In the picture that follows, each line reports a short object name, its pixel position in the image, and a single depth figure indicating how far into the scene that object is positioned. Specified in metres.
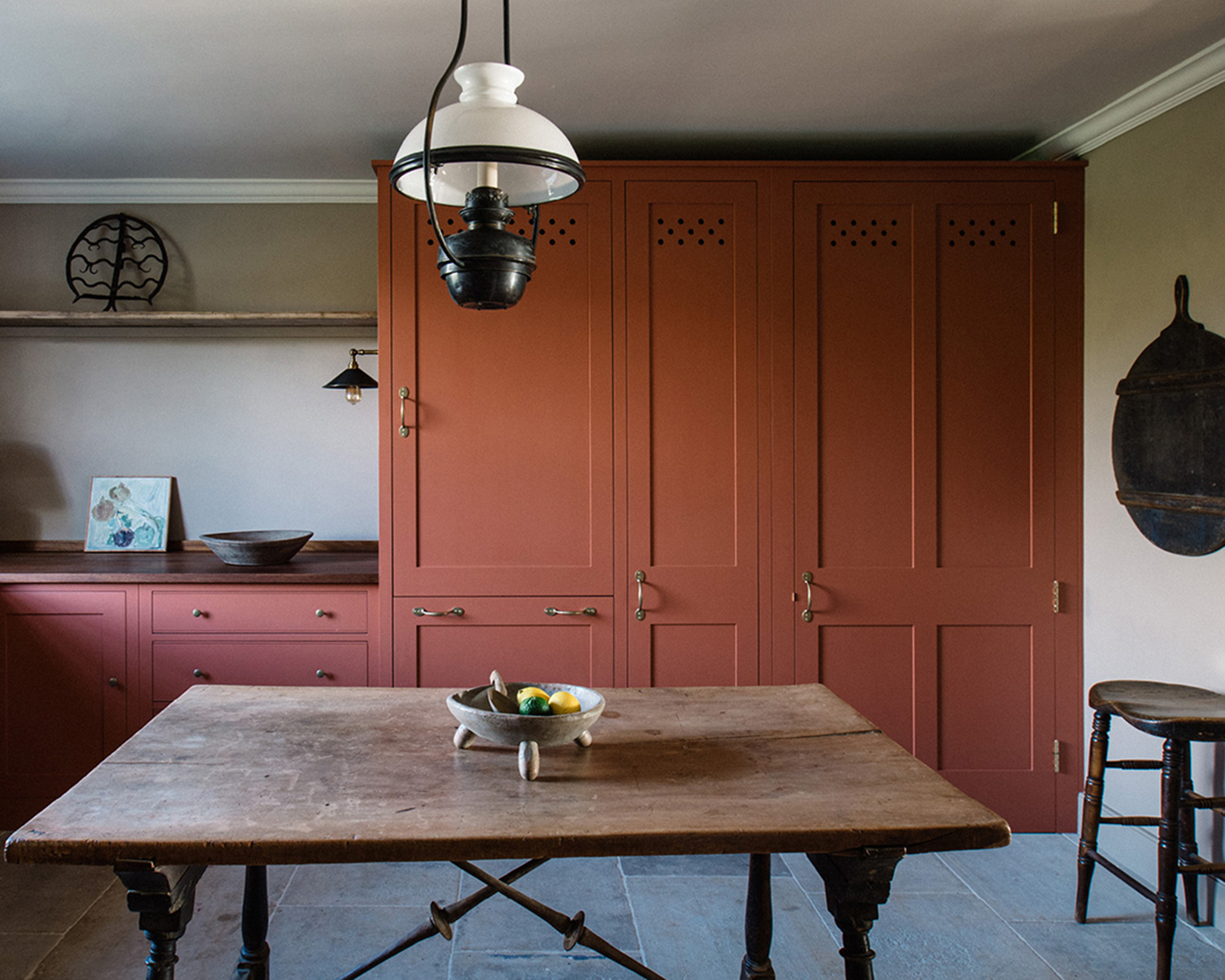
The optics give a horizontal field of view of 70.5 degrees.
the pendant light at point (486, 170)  1.41
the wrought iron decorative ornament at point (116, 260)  3.95
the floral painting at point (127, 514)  3.92
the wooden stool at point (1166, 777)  2.31
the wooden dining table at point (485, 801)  1.37
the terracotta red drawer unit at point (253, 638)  3.30
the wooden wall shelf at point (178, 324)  3.70
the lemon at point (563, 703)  1.73
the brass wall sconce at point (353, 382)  3.65
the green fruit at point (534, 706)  1.72
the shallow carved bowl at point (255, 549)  3.38
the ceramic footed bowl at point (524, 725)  1.67
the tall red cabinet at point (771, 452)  3.29
